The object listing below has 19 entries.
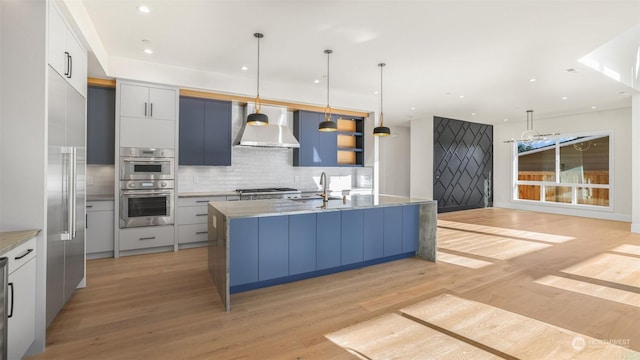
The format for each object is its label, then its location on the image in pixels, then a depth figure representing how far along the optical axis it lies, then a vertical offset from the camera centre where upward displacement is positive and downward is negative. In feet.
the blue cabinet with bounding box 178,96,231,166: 16.43 +2.60
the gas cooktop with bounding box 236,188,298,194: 17.04 -0.66
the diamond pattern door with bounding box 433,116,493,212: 29.76 +1.66
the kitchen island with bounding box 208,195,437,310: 9.61 -2.12
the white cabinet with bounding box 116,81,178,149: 14.56 +3.15
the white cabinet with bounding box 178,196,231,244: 15.76 -2.11
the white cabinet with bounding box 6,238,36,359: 5.77 -2.48
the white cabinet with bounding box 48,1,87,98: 7.58 +3.58
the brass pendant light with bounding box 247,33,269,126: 11.67 +2.31
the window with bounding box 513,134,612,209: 27.58 +1.02
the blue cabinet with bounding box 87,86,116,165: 14.55 +2.59
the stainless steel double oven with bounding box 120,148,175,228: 14.51 -0.43
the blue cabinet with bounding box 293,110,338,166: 19.69 +2.47
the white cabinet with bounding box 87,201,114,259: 13.92 -2.37
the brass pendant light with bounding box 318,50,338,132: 13.64 +2.42
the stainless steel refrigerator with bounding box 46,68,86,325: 7.41 -0.35
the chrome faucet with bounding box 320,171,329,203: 11.79 -0.42
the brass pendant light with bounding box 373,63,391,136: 14.99 +2.40
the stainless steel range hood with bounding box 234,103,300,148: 16.80 +2.65
